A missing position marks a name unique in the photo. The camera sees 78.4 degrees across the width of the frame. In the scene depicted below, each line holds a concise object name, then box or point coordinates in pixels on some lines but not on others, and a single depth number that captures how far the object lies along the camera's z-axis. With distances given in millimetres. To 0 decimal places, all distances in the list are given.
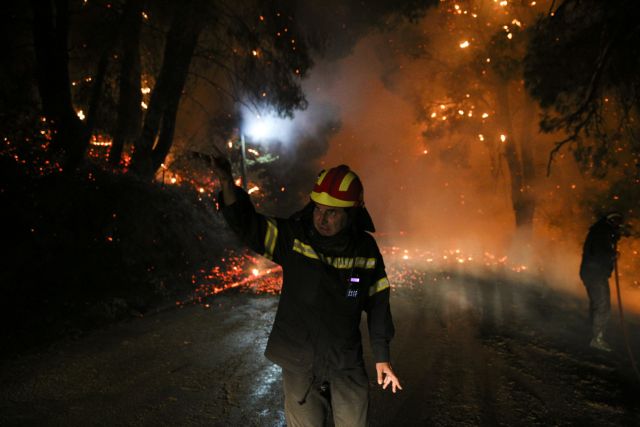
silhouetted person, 6043
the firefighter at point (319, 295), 2246
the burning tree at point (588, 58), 6348
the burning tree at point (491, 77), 13203
